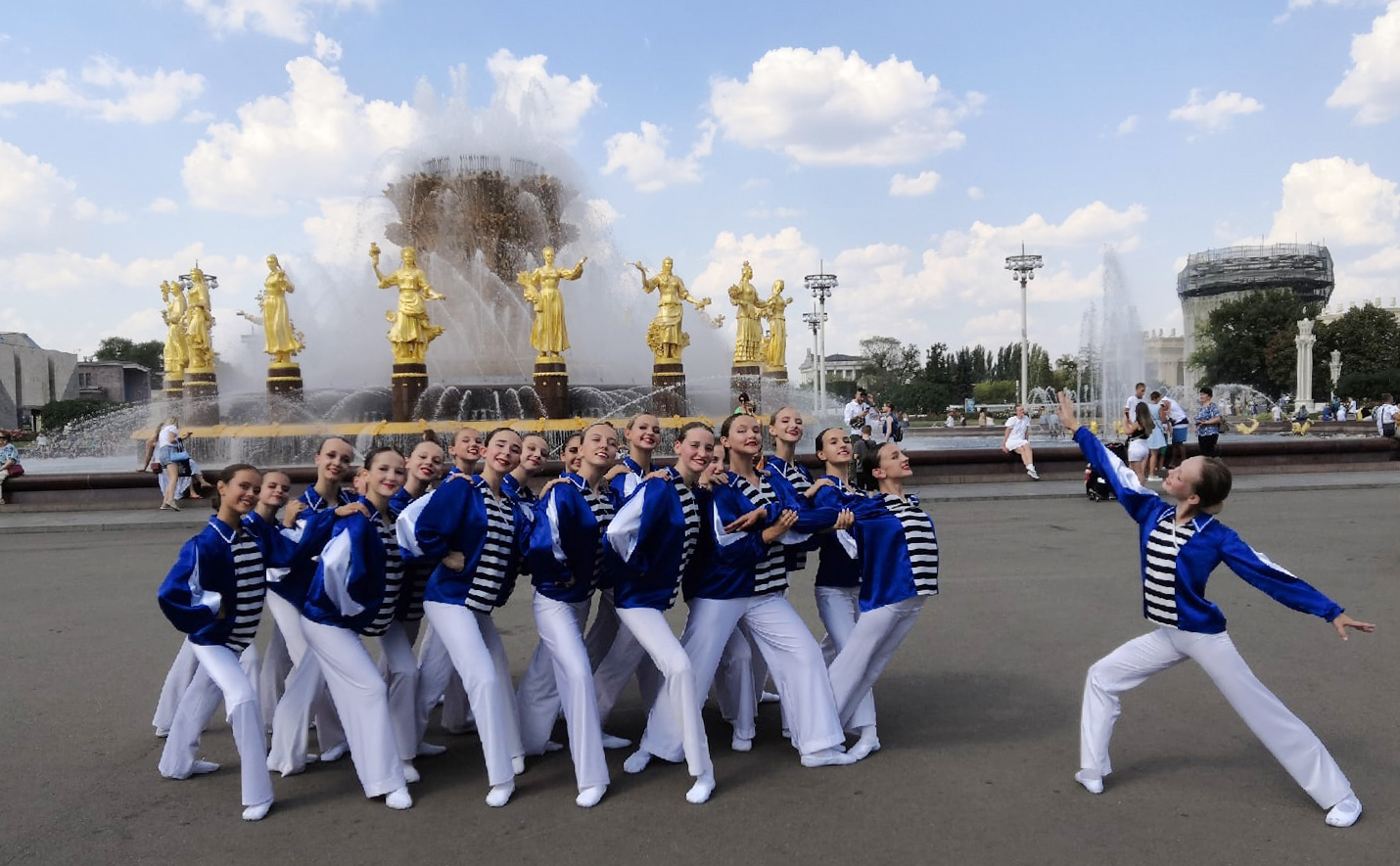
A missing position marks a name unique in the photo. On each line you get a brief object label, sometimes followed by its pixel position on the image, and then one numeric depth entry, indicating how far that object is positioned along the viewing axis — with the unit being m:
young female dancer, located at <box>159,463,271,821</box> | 3.97
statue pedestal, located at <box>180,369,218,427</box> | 22.99
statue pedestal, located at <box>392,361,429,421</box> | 19.88
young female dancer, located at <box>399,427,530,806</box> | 4.05
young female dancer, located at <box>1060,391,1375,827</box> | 3.67
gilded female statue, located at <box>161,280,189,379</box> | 26.39
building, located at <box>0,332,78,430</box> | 77.00
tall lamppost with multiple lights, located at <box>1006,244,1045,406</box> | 46.38
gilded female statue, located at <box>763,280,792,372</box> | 27.27
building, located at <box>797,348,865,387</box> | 134.60
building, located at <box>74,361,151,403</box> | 92.69
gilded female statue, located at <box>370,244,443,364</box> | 19.56
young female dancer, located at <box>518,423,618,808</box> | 4.06
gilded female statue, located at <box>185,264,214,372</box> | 24.64
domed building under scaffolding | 116.38
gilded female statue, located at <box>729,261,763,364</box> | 26.48
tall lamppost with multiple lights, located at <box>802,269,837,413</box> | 46.34
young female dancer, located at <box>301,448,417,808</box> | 4.05
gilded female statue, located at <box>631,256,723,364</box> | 21.86
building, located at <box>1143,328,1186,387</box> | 124.25
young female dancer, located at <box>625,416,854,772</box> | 4.30
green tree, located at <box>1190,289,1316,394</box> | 70.06
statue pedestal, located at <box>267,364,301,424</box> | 21.50
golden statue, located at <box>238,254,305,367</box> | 21.47
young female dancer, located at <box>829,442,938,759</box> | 4.42
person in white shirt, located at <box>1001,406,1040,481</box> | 16.22
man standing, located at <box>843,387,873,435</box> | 17.34
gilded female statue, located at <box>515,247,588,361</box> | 19.64
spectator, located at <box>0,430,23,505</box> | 15.91
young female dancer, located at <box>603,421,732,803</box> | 4.03
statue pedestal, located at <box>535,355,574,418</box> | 19.94
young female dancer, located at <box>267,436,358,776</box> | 4.33
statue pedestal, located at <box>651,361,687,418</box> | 21.98
